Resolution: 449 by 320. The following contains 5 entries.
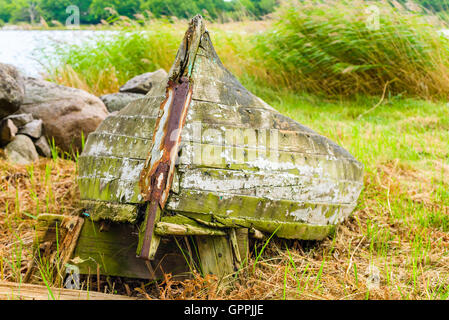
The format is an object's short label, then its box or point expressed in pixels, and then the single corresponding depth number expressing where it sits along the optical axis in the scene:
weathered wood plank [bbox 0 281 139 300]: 1.44
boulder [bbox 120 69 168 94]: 4.89
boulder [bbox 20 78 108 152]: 3.60
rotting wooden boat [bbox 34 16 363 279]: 1.52
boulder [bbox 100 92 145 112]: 4.59
